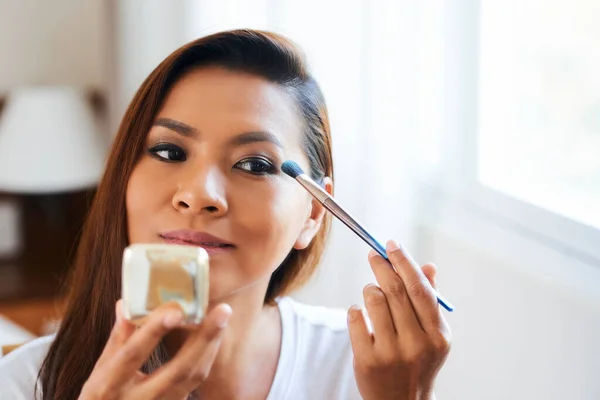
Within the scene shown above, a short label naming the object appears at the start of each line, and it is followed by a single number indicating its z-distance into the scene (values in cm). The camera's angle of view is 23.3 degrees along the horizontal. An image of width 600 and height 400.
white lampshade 188
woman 95
